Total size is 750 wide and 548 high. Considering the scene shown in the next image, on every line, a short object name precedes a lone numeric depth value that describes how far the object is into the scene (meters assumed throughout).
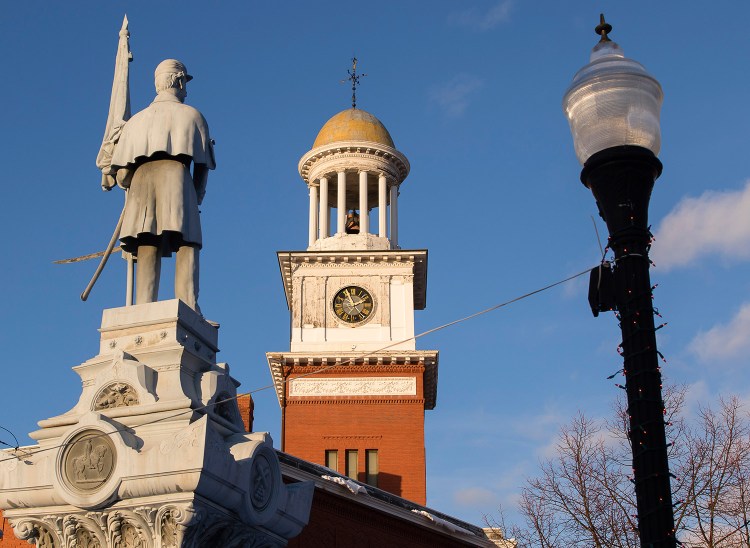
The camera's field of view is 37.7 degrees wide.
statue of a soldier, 11.80
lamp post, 6.86
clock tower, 42.50
